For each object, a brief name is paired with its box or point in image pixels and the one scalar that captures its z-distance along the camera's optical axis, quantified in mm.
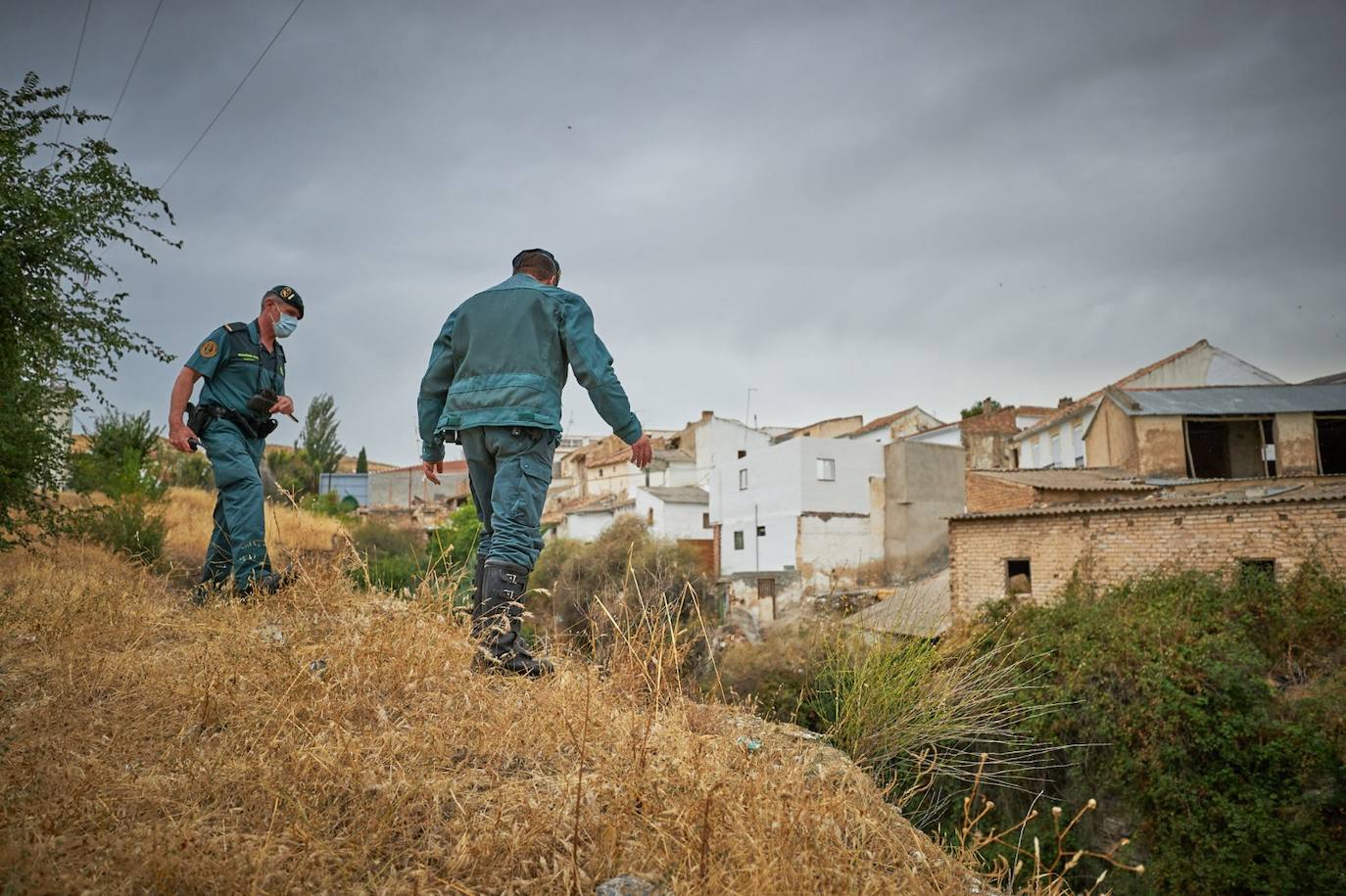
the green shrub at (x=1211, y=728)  14469
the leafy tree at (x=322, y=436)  51938
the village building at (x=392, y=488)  50812
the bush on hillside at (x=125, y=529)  7980
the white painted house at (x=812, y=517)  37906
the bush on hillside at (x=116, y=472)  10227
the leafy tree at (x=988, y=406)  45219
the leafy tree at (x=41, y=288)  6879
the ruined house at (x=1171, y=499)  19609
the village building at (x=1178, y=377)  36375
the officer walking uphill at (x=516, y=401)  3818
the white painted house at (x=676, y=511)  45219
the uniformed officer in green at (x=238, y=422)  5090
